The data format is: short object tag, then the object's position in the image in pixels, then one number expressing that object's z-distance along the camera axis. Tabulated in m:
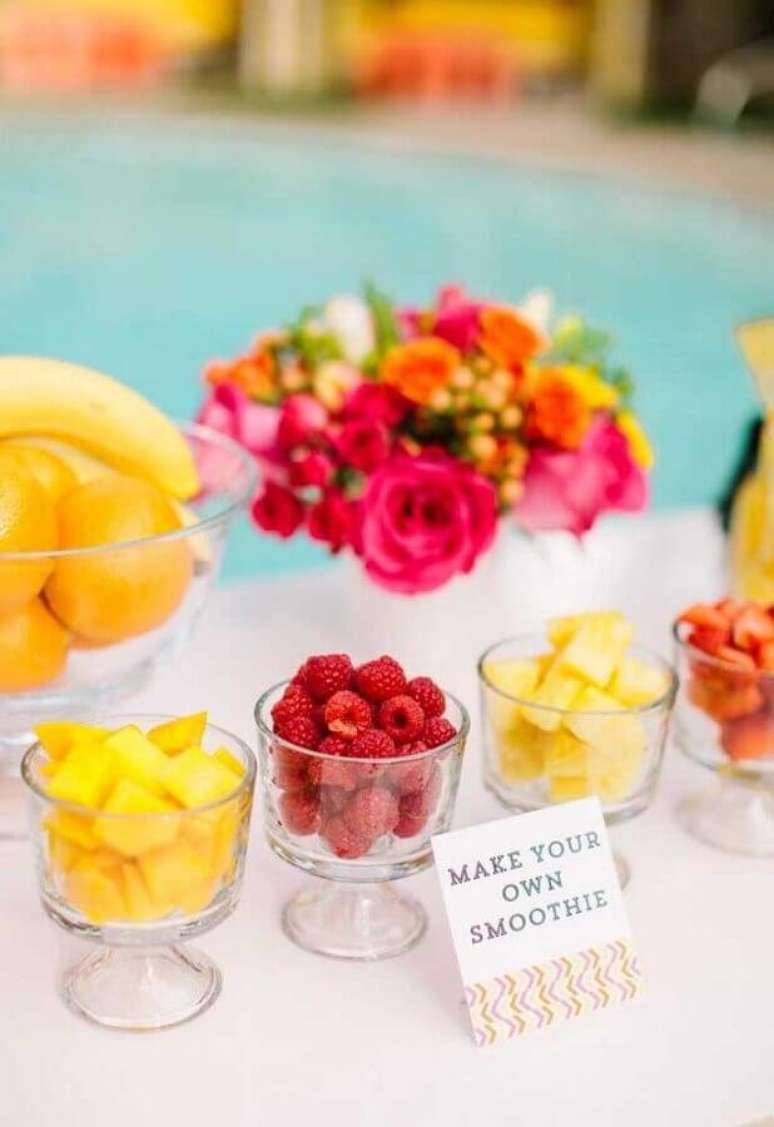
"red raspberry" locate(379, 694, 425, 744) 1.03
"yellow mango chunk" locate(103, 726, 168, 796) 0.98
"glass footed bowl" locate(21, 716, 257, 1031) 0.96
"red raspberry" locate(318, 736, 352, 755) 1.01
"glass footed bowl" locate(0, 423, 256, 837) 1.13
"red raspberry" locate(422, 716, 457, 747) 1.03
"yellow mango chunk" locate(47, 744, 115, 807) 0.97
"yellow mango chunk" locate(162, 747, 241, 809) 0.98
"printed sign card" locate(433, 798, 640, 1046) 1.02
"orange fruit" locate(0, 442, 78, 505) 1.17
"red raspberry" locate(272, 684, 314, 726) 1.03
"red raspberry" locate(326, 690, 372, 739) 1.02
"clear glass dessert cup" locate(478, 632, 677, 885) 1.09
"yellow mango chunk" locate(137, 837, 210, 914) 0.96
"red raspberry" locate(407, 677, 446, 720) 1.05
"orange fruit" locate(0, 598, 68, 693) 1.13
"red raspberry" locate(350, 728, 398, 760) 1.01
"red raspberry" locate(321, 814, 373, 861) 1.01
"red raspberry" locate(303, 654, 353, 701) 1.05
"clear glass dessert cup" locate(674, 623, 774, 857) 1.15
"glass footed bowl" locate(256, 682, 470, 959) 1.01
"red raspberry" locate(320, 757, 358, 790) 1.01
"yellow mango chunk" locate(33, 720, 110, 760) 1.00
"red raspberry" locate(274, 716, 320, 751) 1.02
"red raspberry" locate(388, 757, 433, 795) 1.01
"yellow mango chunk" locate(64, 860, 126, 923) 0.96
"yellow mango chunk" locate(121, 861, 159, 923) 0.96
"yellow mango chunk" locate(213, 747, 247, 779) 1.01
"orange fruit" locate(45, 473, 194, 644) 1.14
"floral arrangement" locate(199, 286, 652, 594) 1.29
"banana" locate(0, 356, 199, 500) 1.22
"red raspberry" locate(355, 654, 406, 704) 1.04
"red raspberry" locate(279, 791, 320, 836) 1.02
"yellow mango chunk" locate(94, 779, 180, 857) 0.95
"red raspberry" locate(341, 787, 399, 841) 1.01
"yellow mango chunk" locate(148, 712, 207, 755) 1.02
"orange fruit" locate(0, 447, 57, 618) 1.12
